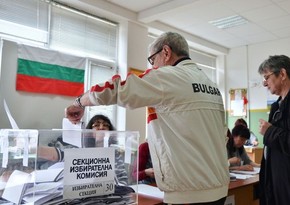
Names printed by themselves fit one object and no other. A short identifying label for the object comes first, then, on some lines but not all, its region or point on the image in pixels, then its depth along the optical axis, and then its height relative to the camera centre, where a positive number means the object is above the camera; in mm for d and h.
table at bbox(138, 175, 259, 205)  1780 -402
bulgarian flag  3434 +672
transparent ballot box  890 -138
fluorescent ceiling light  4697 +1770
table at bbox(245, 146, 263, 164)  5003 -437
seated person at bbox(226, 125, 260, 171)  2793 -196
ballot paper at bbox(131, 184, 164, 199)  1393 -333
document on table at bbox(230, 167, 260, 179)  2131 -360
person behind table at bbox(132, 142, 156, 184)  1828 -286
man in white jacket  1036 +6
